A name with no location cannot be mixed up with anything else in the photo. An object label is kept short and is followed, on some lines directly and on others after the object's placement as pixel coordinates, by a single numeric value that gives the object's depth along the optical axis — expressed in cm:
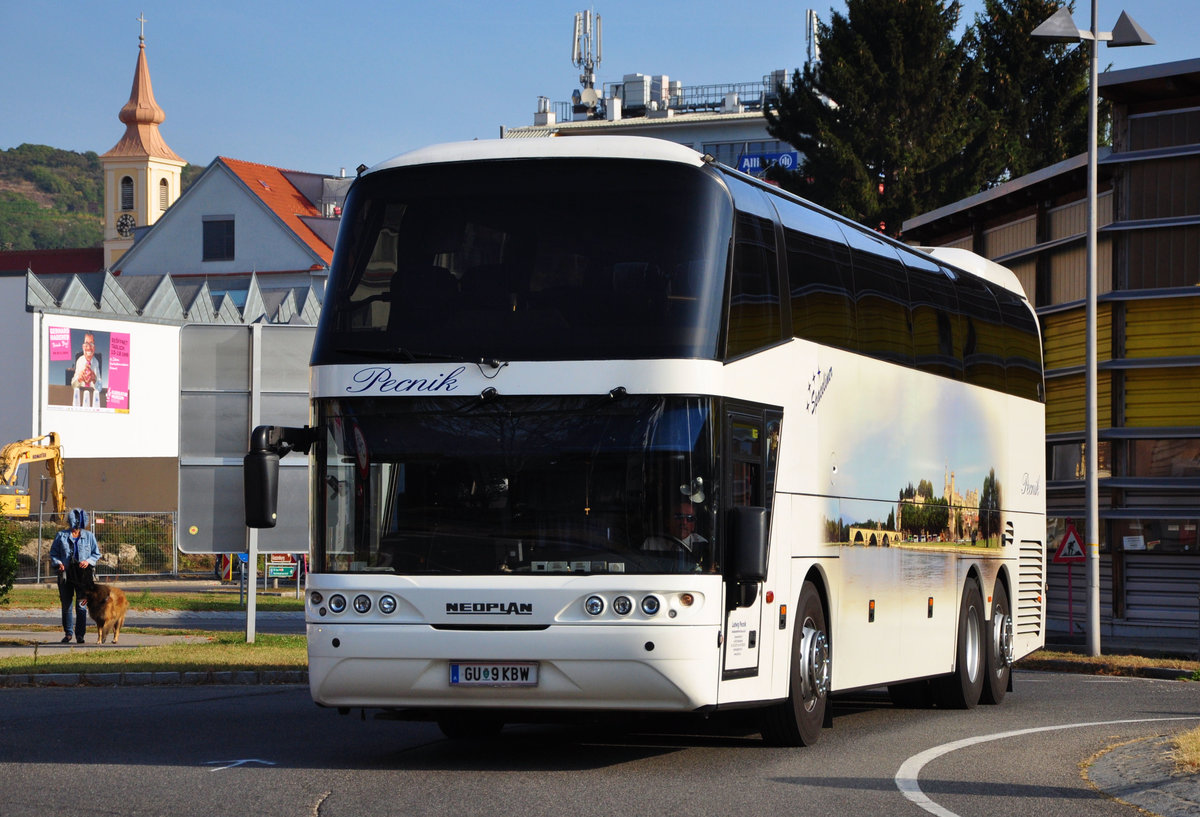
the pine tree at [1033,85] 6291
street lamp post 2594
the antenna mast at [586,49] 12225
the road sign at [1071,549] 2991
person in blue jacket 2445
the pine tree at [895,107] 5953
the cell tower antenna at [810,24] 10783
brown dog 2400
